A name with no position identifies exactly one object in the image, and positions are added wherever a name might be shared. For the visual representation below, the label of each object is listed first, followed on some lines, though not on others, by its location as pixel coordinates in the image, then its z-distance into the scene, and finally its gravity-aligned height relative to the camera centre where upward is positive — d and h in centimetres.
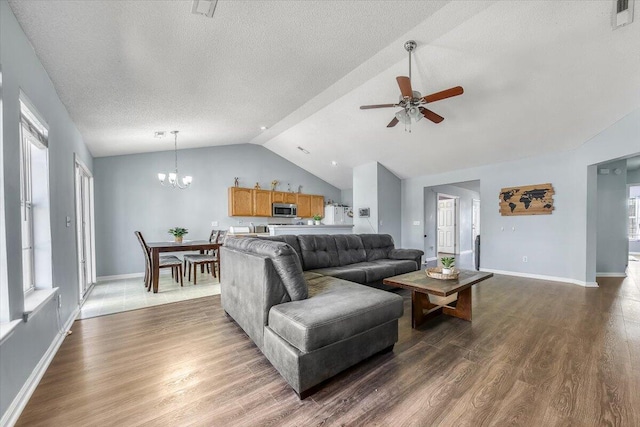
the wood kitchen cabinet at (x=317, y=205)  830 +10
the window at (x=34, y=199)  215 +9
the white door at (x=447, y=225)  864 -61
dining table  416 -68
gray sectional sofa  166 -77
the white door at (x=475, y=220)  942 -47
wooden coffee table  253 -80
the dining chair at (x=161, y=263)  444 -96
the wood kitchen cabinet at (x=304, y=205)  802 +10
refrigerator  834 -20
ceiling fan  271 +118
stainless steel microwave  738 -5
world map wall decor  484 +14
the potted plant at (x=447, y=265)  278 -62
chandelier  495 +61
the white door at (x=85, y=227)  392 -30
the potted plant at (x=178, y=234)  491 -48
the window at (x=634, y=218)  877 -37
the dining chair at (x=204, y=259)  482 -95
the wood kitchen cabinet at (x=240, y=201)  668 +19
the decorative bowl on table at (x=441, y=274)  276 -72
